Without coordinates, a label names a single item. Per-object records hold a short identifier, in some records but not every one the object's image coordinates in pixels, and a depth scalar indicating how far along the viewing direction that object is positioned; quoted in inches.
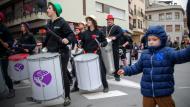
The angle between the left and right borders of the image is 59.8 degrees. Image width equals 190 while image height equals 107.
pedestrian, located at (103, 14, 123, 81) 169.5
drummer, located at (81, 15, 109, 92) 138.8
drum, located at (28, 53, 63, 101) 102.5
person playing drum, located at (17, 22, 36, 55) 166.2
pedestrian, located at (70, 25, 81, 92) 166.5
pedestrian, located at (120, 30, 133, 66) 236.7
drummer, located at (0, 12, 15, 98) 135.1
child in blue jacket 74.4
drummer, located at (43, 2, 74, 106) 112.8
